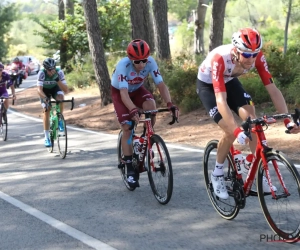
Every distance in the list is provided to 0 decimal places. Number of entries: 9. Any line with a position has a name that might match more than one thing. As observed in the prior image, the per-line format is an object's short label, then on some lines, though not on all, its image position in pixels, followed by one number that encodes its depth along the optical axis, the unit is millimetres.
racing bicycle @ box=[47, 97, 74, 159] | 11758
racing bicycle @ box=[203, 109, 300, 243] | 5438
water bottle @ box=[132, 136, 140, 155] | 8123
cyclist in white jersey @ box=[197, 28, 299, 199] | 5852
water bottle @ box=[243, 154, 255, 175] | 6082
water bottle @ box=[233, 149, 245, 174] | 6281
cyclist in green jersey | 11906
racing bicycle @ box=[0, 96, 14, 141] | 15172
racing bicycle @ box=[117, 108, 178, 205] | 7414
